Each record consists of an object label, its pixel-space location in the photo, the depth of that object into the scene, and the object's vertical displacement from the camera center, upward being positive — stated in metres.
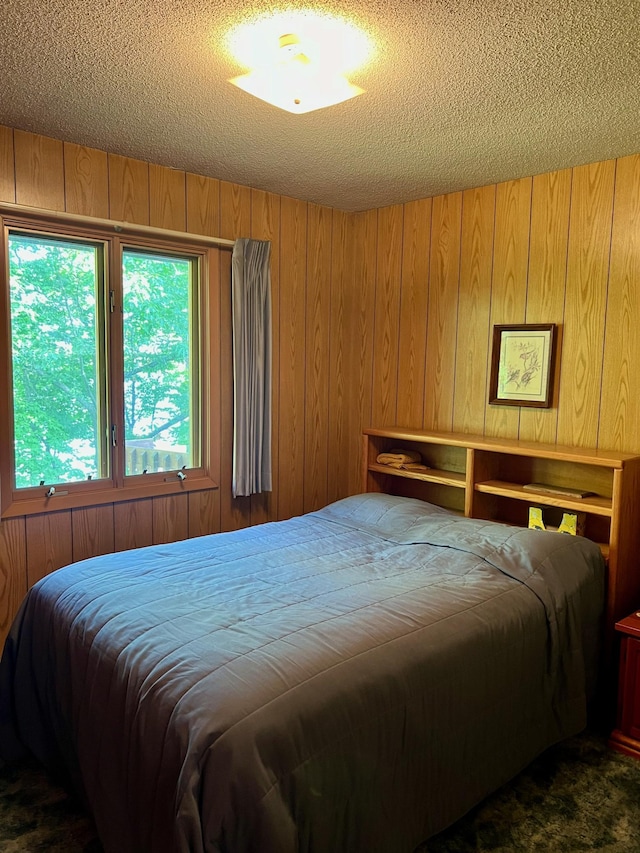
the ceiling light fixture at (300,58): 1.75 +0.98
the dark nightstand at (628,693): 2.34 -1.23
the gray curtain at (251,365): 3.29 +0.04
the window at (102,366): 2.70 +0.02
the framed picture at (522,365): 3.02 +0.05
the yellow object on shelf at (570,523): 2.76 -0.68
